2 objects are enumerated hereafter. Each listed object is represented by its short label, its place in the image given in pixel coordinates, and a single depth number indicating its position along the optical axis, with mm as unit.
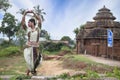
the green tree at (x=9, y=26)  18918
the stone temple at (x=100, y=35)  12350
